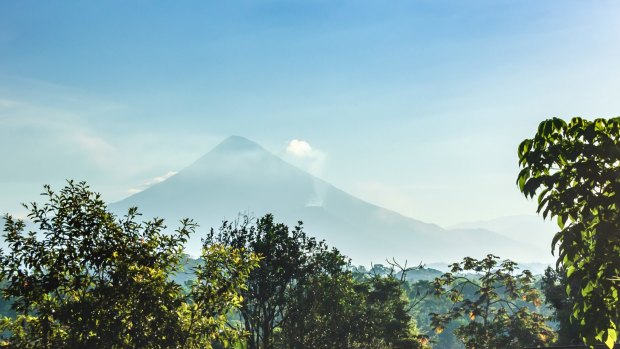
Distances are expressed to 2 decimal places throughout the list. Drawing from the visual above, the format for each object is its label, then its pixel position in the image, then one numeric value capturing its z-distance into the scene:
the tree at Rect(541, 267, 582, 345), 34.66
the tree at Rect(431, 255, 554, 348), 34.50
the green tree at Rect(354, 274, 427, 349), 32.84
